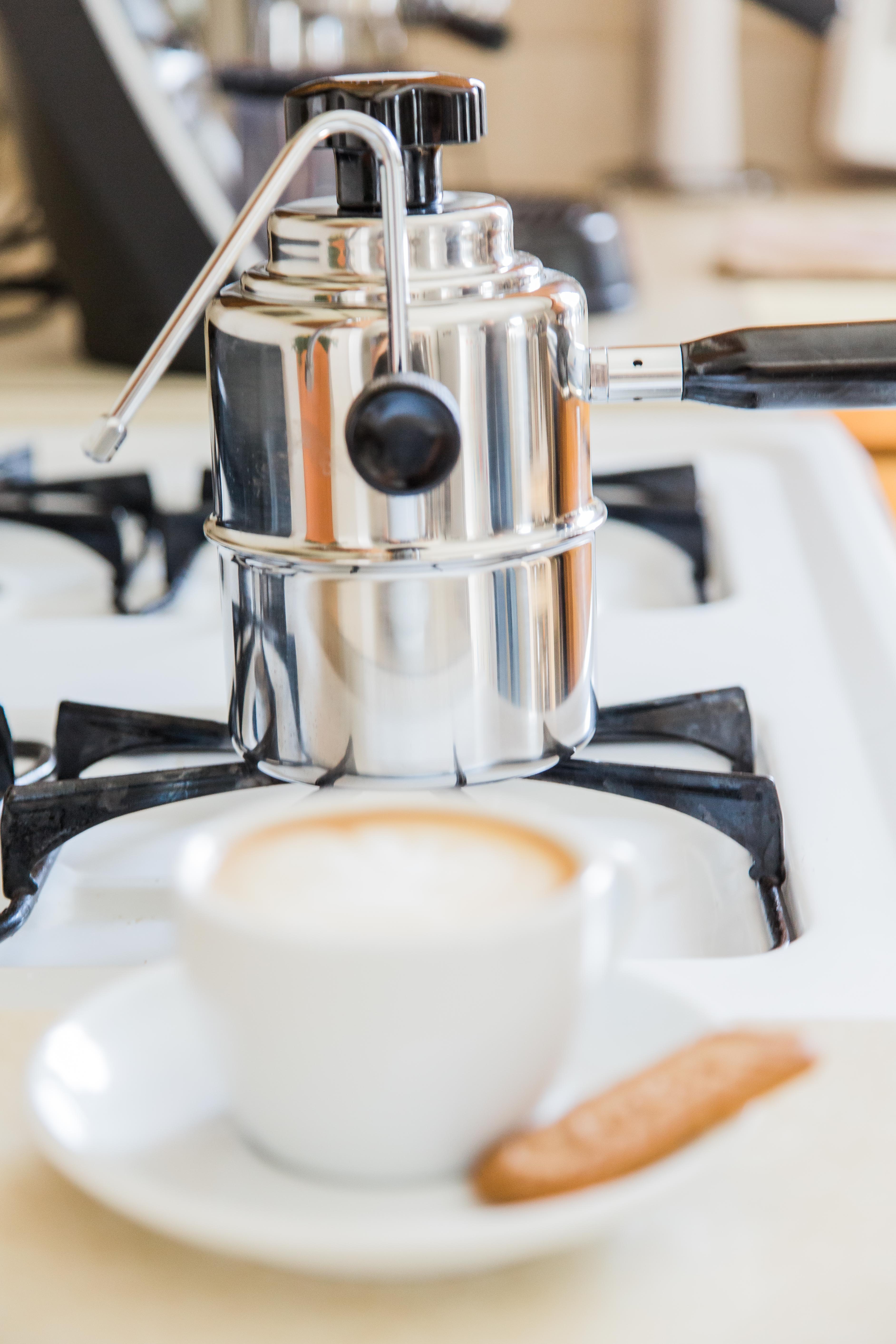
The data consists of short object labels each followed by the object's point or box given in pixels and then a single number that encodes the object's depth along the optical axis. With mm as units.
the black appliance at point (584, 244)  2049
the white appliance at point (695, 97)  3747
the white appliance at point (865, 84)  3721
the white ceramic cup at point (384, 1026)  838
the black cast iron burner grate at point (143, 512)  1337
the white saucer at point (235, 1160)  826
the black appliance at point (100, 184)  1618
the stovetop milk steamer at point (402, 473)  1006
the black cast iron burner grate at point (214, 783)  1041
